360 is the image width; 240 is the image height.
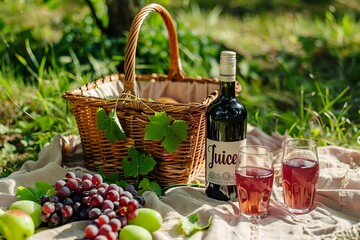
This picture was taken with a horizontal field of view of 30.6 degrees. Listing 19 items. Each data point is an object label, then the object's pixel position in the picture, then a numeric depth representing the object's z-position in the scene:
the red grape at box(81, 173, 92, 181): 2.33
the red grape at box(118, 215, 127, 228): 2.15
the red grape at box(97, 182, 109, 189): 2.30
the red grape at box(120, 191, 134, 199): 2.27
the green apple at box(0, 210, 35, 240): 2.11
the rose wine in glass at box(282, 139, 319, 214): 2.33
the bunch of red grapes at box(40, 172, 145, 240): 2.15
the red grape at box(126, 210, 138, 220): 2.18
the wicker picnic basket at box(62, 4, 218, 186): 2.54
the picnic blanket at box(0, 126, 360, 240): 2.22
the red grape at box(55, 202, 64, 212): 2.22
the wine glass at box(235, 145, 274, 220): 2.26
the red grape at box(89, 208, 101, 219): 2.17
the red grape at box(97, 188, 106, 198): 2.24
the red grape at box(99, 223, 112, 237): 2.06
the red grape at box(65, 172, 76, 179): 2.37
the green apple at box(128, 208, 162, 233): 2.20
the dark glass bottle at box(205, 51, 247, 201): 2.41
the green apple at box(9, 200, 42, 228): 2.22
